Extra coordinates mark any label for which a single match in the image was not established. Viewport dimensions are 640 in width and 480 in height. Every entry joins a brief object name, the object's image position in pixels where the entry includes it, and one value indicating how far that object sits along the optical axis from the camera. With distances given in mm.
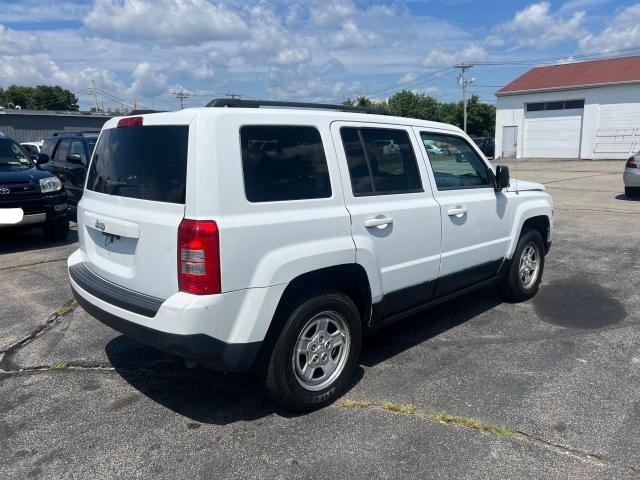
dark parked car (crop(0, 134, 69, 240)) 8000
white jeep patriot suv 2961
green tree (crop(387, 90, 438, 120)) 85000
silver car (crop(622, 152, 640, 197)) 13320
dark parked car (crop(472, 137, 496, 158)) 38212
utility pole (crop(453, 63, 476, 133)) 55956
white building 35031
